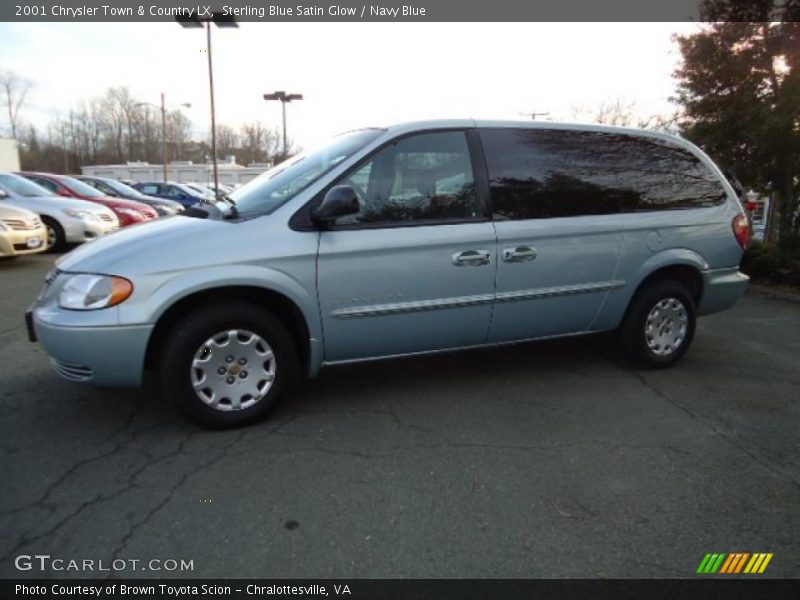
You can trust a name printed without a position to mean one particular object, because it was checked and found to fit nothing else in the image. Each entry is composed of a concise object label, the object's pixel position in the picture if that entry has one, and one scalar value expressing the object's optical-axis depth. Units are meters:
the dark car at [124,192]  15.12
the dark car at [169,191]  21.38
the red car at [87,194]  11.82
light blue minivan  3.08
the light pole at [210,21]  15.38
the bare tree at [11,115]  76.06
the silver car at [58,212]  9.79
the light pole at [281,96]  24.58
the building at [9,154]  31.03
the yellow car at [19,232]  7.93
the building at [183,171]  55.32
